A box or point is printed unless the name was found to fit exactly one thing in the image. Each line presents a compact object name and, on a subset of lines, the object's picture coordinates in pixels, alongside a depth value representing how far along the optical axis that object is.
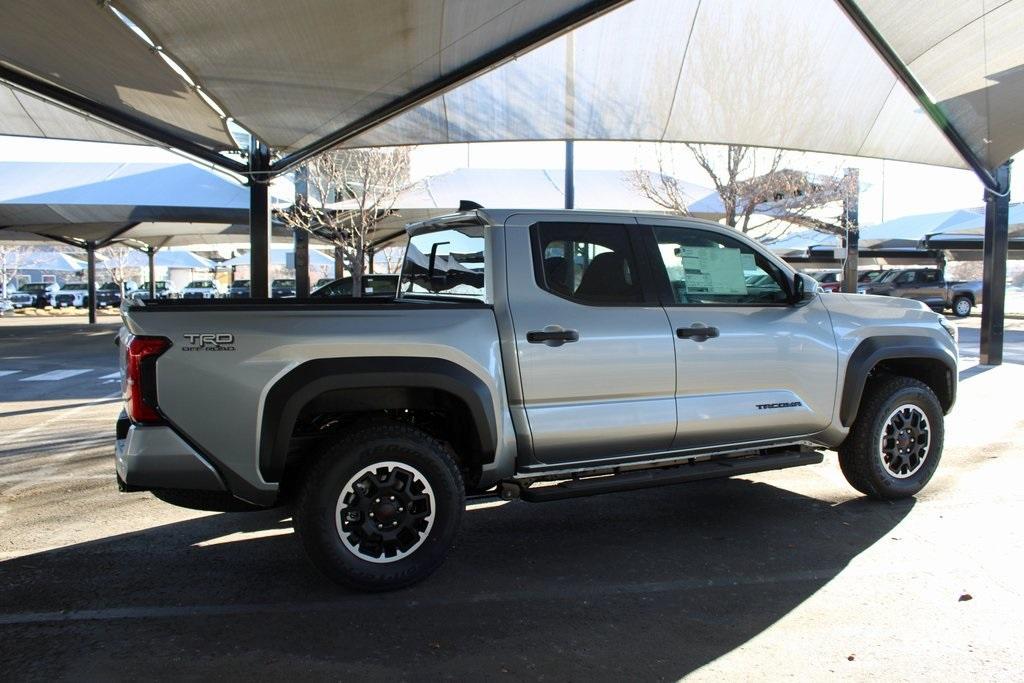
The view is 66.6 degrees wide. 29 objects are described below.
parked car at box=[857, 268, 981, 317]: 31.03
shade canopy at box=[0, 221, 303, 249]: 28.43
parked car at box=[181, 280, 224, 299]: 44.22
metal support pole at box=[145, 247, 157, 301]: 36.99
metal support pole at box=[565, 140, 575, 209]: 15.27
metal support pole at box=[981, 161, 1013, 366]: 13.48
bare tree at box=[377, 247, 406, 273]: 41.28
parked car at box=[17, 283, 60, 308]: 45.09
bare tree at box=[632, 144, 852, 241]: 16.05
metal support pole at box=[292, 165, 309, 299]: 22.67
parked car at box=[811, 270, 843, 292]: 34.78
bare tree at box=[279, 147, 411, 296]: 19.09
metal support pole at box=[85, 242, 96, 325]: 30.99
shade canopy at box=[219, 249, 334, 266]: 52.12
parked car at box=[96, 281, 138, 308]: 45.00
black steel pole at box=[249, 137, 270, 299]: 11.88
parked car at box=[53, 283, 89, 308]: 45.31
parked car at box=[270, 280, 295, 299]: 42.63
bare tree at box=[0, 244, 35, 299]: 52.28
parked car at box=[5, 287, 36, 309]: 44.75
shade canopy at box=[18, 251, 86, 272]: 64.56
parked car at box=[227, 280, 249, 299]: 44.88
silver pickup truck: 3.85
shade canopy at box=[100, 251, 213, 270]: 59.53
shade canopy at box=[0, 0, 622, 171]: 7.89
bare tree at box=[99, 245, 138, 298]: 45.84
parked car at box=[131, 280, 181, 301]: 44.72
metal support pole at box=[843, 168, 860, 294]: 17.50
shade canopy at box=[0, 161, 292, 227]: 21.83
